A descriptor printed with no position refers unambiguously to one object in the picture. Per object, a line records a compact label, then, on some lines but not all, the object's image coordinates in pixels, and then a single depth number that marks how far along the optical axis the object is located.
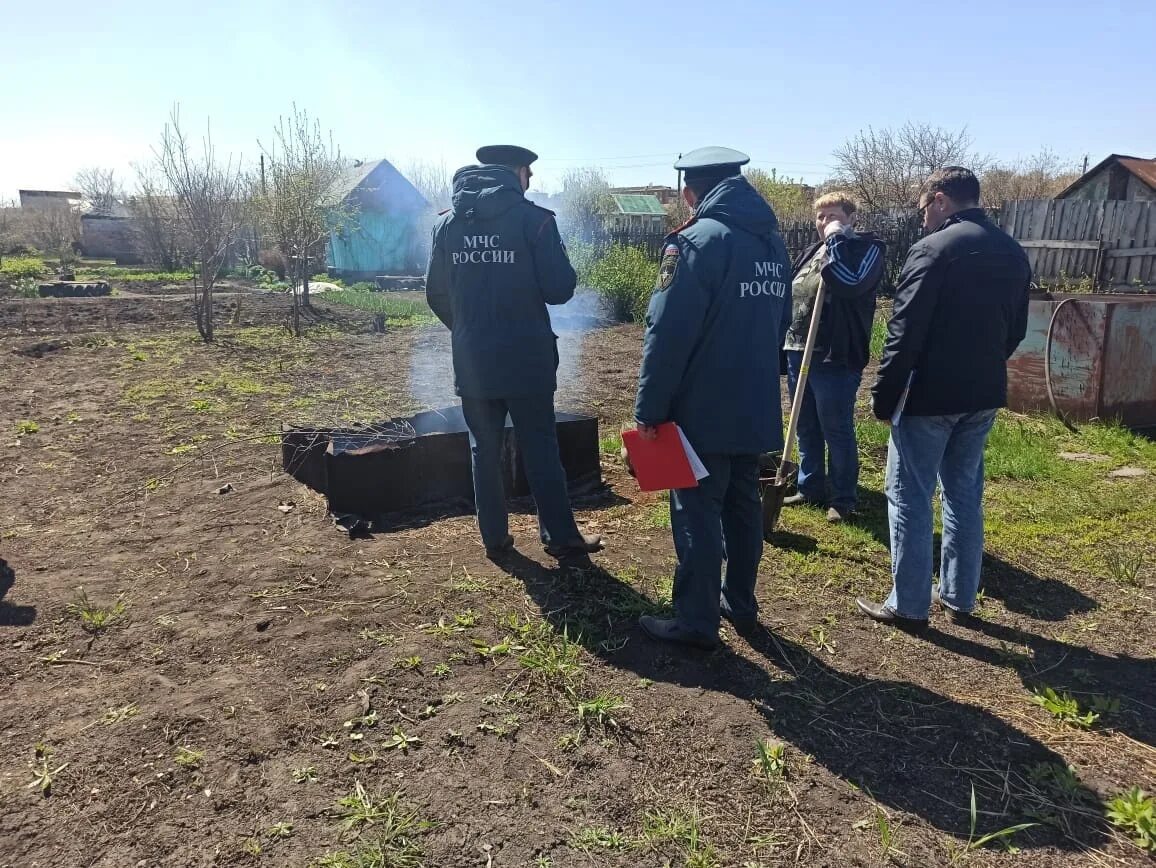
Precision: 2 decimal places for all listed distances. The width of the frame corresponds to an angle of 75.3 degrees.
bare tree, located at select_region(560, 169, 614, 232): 26.39
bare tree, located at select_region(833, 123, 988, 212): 20.27
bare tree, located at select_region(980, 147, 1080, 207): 28.97
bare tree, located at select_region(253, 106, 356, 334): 15.30
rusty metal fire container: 4.44
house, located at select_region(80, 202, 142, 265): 36.00
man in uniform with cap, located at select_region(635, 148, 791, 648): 2.74
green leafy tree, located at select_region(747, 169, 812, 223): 31.25
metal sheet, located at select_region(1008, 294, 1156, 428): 6.04
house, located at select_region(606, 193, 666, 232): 32.25
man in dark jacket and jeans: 2.94
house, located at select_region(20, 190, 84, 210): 51.48
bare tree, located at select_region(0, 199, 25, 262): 34.75
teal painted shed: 27.02
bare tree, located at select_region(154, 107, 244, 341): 13.09
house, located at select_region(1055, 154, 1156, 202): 18.89
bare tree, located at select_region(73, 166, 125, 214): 43.92
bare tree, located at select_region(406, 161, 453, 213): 30.97
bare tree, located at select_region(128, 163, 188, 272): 24.66
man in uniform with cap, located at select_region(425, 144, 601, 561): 3.58
